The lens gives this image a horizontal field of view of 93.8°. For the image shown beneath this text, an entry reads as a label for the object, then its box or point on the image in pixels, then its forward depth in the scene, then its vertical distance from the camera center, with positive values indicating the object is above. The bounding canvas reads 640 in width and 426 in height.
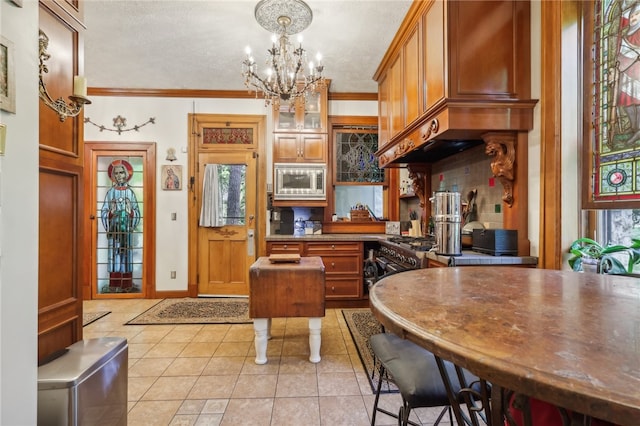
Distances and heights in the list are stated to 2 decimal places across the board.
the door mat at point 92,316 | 3.36 -1.20
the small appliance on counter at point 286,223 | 4.20 -0.13
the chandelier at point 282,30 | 2.47 +1.71
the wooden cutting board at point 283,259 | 2.43 -0.37
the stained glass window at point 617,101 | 1.56 +0.62
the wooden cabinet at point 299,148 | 4.06 +0.90
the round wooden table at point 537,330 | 0.44 -0.25
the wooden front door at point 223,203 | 4.29 +0.16
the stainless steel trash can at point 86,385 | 1.11 -0.69
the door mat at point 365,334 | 2.07 -1.18
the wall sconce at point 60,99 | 1.25 +0.51
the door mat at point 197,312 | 3.32 -1.19
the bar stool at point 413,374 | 1.04 -0.59
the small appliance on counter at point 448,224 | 2.02 -0.07
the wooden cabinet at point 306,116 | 4.06 +1.34
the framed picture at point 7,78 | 0.92 +0.43
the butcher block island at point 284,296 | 2.26 -0.63
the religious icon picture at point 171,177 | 4.31 +0.53
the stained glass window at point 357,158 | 4.43 +0.83
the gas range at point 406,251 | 2.35 -0.34
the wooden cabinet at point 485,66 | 2.01 +0.99
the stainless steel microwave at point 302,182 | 4.01 +0.43
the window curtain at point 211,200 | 4.26 +0.20
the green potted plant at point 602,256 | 1.49 -0.23
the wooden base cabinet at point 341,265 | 3.73 -0.65
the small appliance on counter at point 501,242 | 1.99 -0.19
